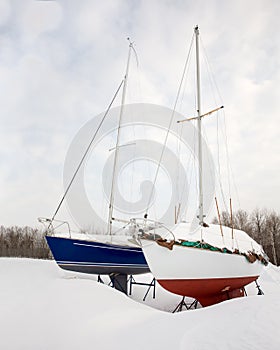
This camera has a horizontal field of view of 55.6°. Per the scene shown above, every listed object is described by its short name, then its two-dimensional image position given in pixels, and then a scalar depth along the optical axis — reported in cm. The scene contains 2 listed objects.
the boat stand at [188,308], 985
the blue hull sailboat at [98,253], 993
